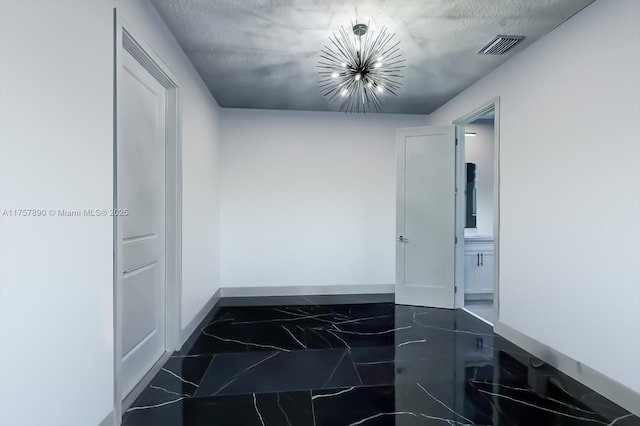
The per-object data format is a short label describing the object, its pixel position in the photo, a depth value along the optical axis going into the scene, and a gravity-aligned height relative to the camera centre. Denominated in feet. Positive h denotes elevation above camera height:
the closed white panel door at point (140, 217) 6.61 -0.26
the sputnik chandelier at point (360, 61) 8.10 +4.66
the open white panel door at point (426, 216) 12.89 -0.31
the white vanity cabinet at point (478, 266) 13.97 -2.60
